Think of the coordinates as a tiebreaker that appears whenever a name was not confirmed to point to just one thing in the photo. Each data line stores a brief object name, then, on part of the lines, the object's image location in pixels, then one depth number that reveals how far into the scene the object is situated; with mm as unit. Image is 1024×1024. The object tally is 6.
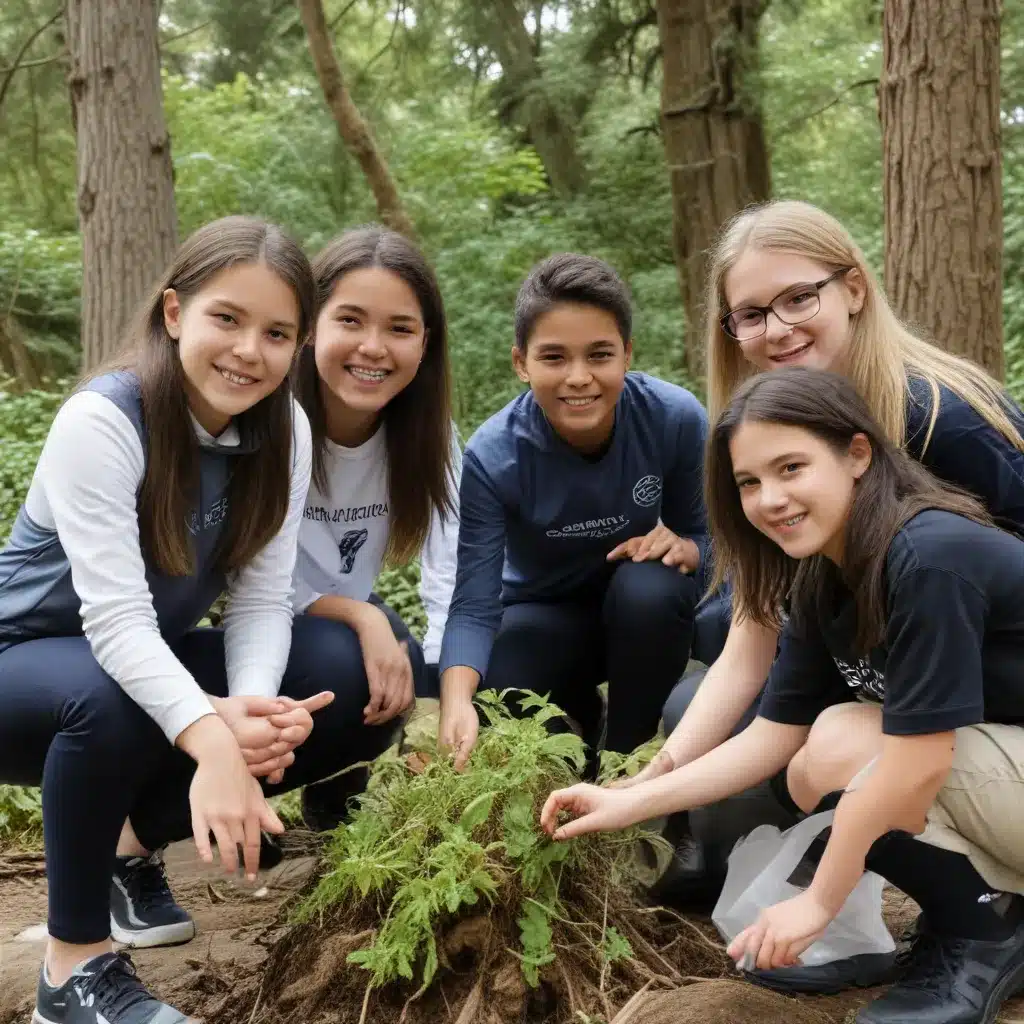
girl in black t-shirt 2111
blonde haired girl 2469
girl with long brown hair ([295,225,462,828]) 3055
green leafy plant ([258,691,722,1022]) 2244
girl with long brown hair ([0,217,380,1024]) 2312
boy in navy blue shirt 3150
